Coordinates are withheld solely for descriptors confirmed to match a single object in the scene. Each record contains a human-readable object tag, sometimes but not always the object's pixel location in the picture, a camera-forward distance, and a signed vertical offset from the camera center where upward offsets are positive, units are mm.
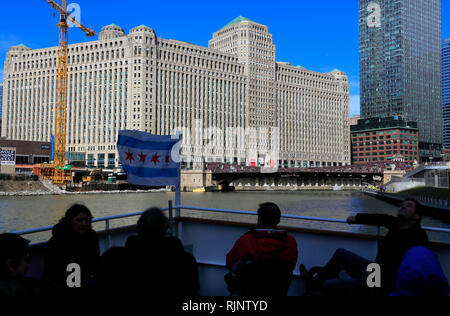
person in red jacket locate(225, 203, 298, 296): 5059 -1057
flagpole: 8730 -655
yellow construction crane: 118000 +23582
